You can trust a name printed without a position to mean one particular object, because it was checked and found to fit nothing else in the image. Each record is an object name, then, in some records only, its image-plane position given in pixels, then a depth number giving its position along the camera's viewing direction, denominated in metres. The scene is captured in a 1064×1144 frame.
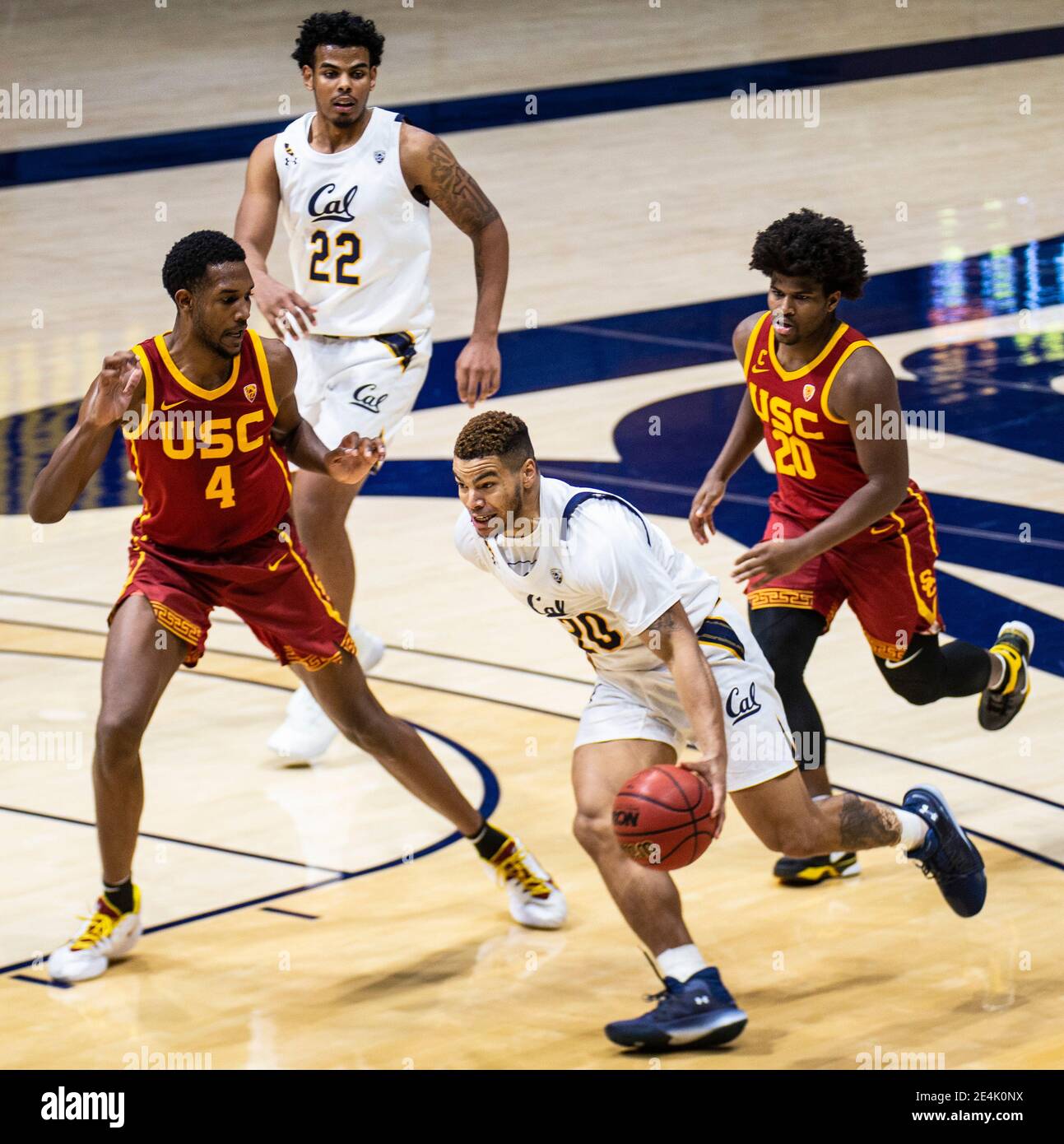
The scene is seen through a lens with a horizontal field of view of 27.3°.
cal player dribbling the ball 4.84
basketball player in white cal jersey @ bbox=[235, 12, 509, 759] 6.82
